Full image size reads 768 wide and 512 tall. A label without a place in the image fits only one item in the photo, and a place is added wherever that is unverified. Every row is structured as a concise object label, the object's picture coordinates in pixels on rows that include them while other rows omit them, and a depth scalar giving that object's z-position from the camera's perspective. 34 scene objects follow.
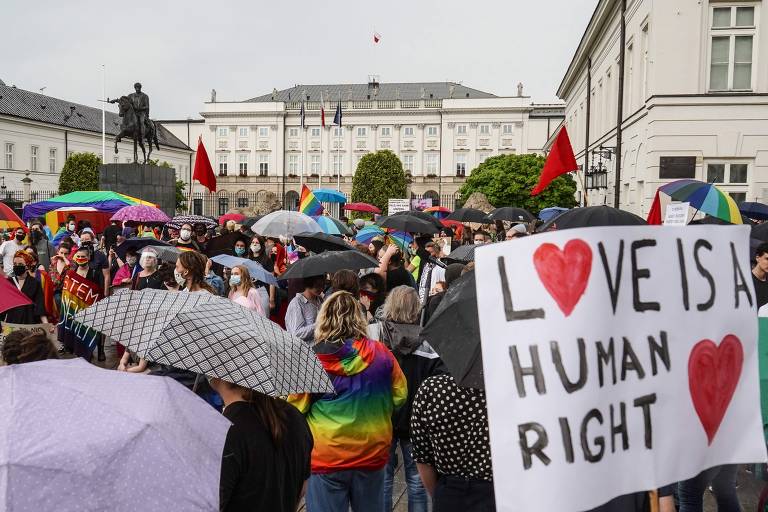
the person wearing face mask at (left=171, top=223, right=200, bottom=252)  11.23
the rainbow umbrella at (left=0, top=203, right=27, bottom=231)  9.65
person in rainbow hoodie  3.85
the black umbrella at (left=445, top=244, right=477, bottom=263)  8.64
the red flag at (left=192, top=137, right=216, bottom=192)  16.64
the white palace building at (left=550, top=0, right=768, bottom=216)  18.31
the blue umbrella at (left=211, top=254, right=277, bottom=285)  7.64
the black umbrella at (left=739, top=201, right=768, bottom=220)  13.74
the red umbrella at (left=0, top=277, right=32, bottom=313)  4.41
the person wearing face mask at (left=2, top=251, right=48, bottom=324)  8.45
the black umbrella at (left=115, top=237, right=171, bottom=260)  10.52
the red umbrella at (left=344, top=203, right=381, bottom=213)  26.83
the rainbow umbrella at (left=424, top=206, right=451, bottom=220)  29.09
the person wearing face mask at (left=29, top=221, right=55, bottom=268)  14.14
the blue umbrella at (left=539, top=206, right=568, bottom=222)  23.98
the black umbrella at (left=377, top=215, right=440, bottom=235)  11.78
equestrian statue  24.44
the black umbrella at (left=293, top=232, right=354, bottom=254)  8.95
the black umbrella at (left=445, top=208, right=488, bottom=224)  18.64
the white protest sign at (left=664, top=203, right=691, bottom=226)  8.83
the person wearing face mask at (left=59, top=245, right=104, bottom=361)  8.82
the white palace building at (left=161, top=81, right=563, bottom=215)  83.38
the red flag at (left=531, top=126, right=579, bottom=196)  9.57
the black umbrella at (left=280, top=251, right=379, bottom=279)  6.16
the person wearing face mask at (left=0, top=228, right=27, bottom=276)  12.80
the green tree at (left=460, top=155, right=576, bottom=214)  42.00
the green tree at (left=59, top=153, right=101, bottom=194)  57.88
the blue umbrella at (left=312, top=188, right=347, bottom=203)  23.81
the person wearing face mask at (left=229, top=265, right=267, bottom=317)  6.92
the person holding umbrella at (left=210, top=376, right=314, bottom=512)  2.65
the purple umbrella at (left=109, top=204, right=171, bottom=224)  14.58
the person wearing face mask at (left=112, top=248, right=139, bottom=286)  9.09
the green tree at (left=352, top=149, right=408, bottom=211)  69.69
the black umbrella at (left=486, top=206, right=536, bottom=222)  18.84
